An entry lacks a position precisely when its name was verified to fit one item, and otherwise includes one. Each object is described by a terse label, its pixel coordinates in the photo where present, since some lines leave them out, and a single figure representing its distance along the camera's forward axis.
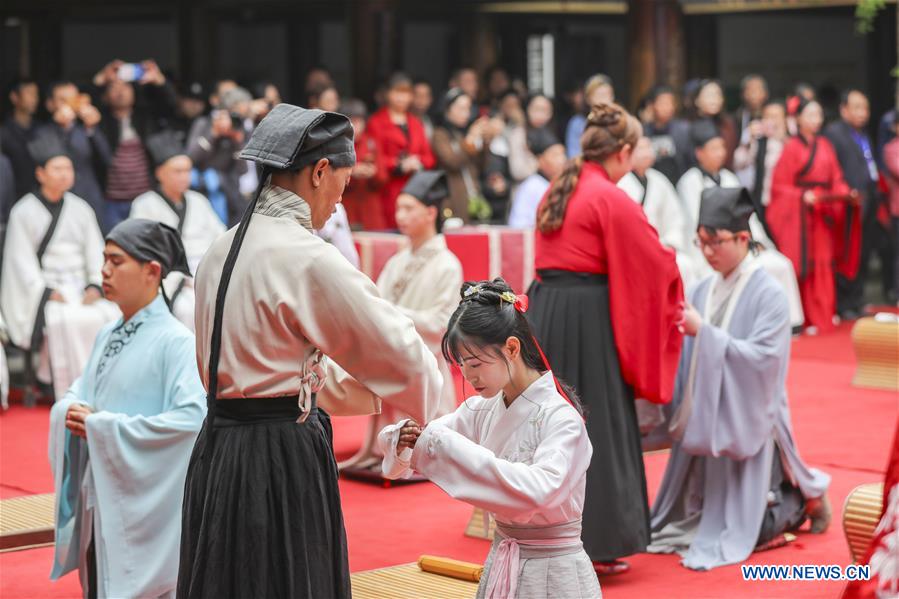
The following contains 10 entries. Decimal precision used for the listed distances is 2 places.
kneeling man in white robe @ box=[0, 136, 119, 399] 15.40
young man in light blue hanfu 7.57
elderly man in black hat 5.51
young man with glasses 9.36
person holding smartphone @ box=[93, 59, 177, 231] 17.56
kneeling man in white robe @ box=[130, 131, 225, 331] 15.80
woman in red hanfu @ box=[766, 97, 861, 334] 20.42
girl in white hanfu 5.72
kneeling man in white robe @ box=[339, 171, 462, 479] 11.83
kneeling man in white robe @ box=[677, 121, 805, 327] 18.56
